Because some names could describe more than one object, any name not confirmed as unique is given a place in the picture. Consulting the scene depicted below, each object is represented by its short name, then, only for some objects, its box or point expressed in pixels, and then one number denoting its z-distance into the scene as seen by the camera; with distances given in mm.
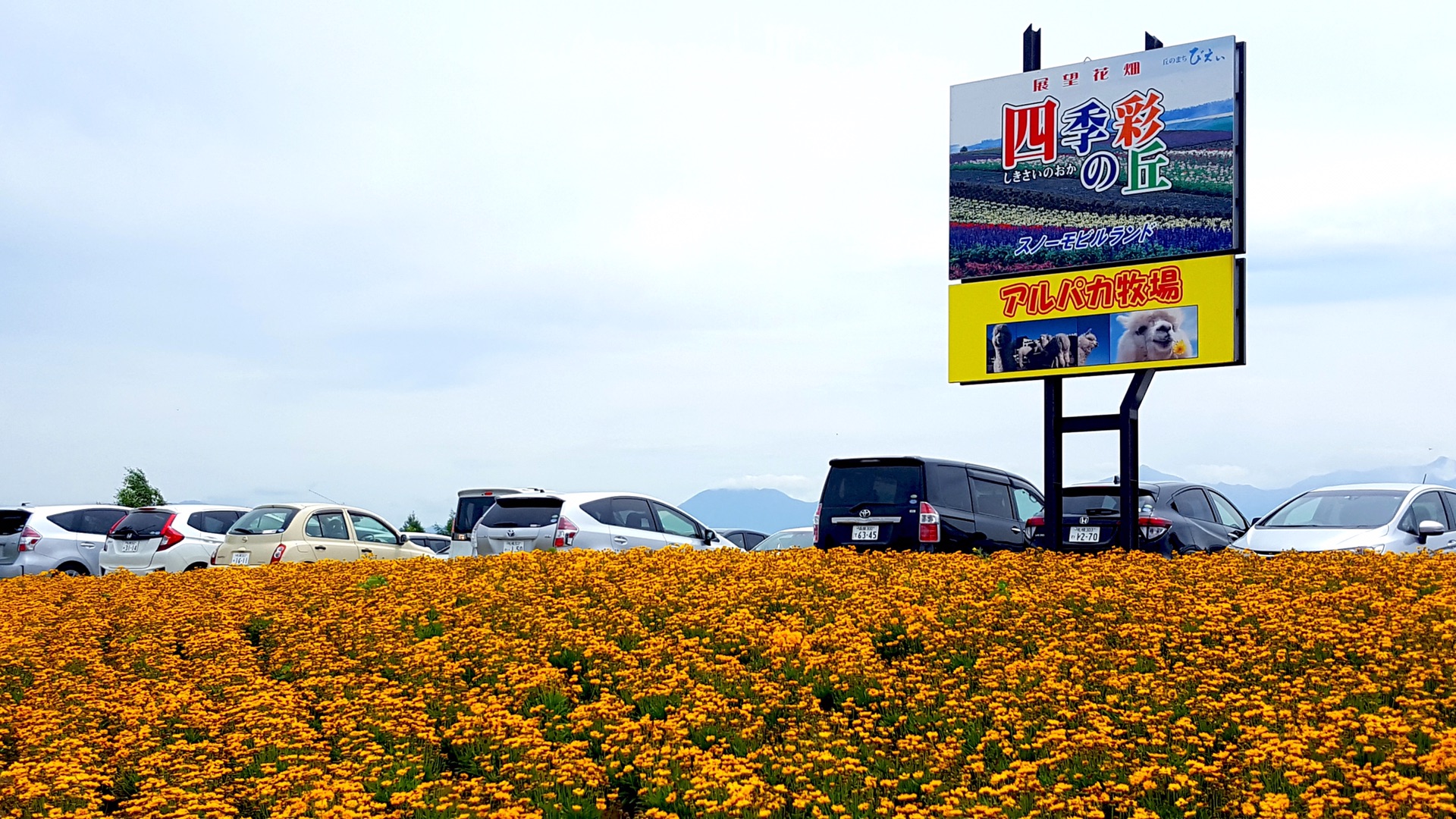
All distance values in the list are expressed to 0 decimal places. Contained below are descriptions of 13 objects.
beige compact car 17234
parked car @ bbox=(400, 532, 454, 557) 26766
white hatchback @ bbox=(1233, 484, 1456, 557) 14016
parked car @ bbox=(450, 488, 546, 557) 19641
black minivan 14430
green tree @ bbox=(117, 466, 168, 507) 38938
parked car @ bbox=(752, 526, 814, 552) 19016
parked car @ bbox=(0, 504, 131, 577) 18406
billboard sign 14164
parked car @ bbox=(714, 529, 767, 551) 22688
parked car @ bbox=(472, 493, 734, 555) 15789
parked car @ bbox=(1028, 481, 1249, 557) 14422
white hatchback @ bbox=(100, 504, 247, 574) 17891
